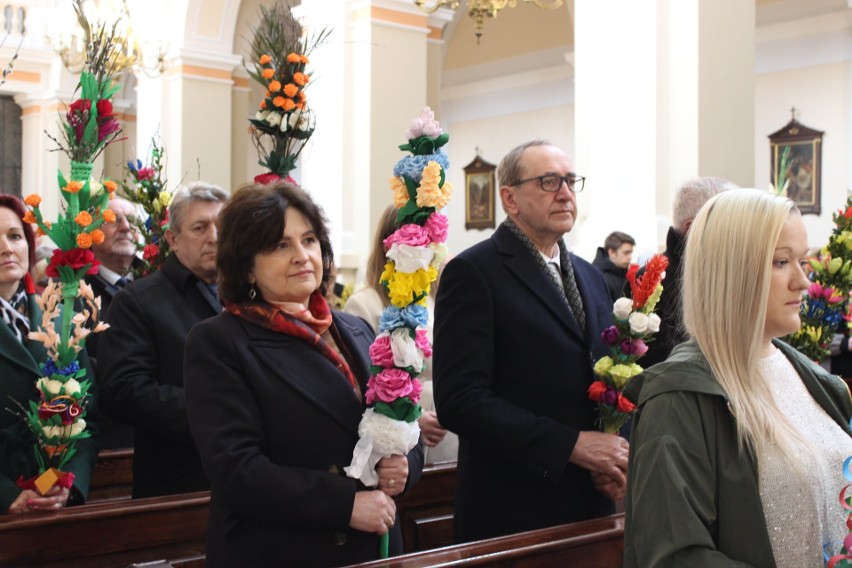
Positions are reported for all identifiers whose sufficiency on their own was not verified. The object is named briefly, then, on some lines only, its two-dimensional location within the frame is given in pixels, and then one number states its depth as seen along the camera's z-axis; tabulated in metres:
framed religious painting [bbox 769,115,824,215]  11.98
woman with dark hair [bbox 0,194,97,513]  3.21
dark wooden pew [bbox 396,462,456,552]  3.61
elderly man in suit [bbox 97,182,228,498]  3.42
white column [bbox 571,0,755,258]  6.61
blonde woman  1.77
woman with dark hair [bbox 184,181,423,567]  2.35
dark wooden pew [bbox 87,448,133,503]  4.18
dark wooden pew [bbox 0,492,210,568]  2.97
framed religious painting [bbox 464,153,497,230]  16.47
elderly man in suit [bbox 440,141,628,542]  2.91
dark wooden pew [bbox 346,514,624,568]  2.48
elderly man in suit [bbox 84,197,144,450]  4.48
